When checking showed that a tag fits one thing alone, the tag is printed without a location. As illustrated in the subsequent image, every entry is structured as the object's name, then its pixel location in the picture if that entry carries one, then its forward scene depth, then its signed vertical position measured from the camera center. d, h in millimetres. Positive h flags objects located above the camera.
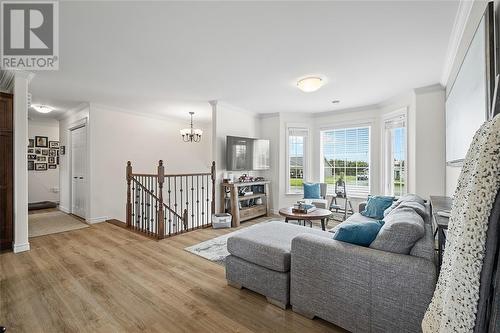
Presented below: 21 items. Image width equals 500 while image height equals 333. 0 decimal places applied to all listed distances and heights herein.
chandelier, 5305 +728
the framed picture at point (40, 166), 6402 -55
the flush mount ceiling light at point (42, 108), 4739 +1165
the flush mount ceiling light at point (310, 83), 3226 +1154
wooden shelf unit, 4605 -838
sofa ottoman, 1979 -881
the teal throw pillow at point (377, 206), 3295 -593
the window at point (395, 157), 4316 +166
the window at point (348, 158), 5086 +163
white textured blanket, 614 -197
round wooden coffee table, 3334 -735
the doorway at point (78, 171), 4856 -153
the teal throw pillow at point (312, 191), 5059 -568
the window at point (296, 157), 5684 +193
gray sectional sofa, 1462 -807
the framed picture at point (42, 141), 6387 +635
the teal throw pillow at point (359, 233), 1747 -518
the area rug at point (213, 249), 2967 -1185
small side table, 1577 -399
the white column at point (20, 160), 3150 +54
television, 4809 +241
